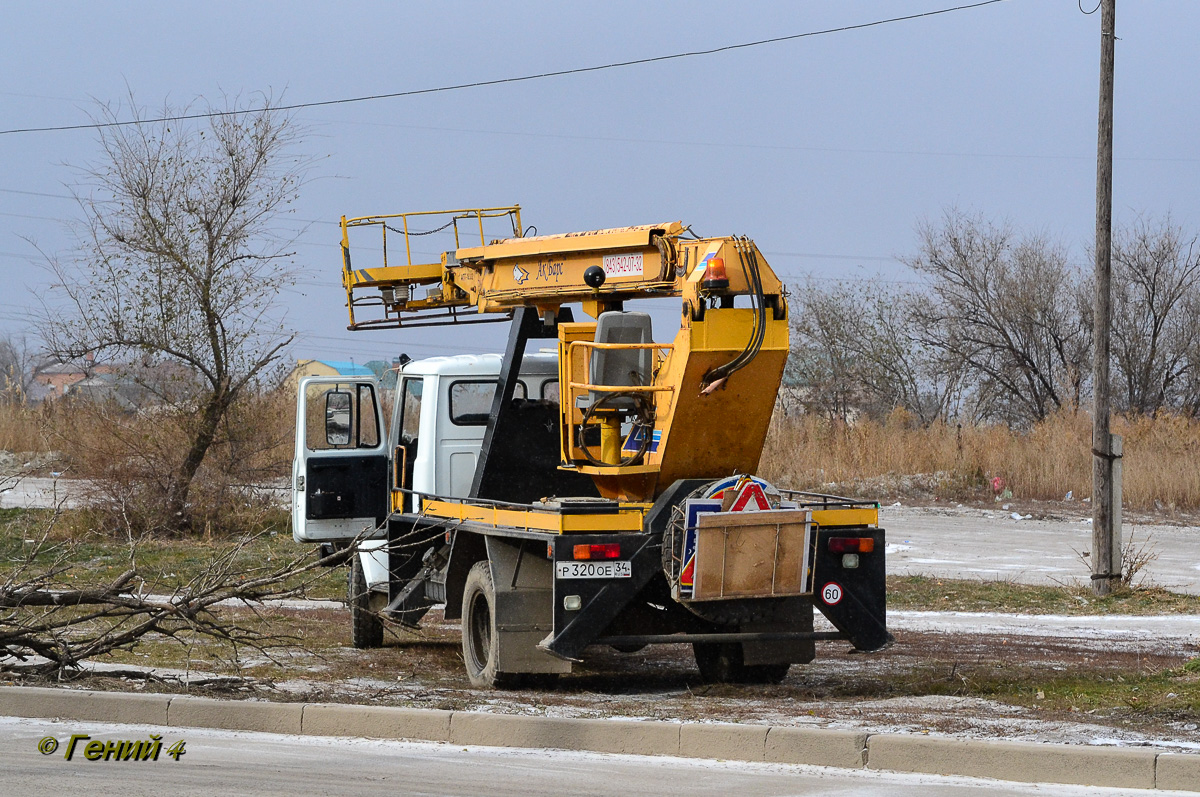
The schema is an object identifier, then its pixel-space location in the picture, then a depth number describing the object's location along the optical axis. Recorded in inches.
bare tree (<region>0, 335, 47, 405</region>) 1406.9
